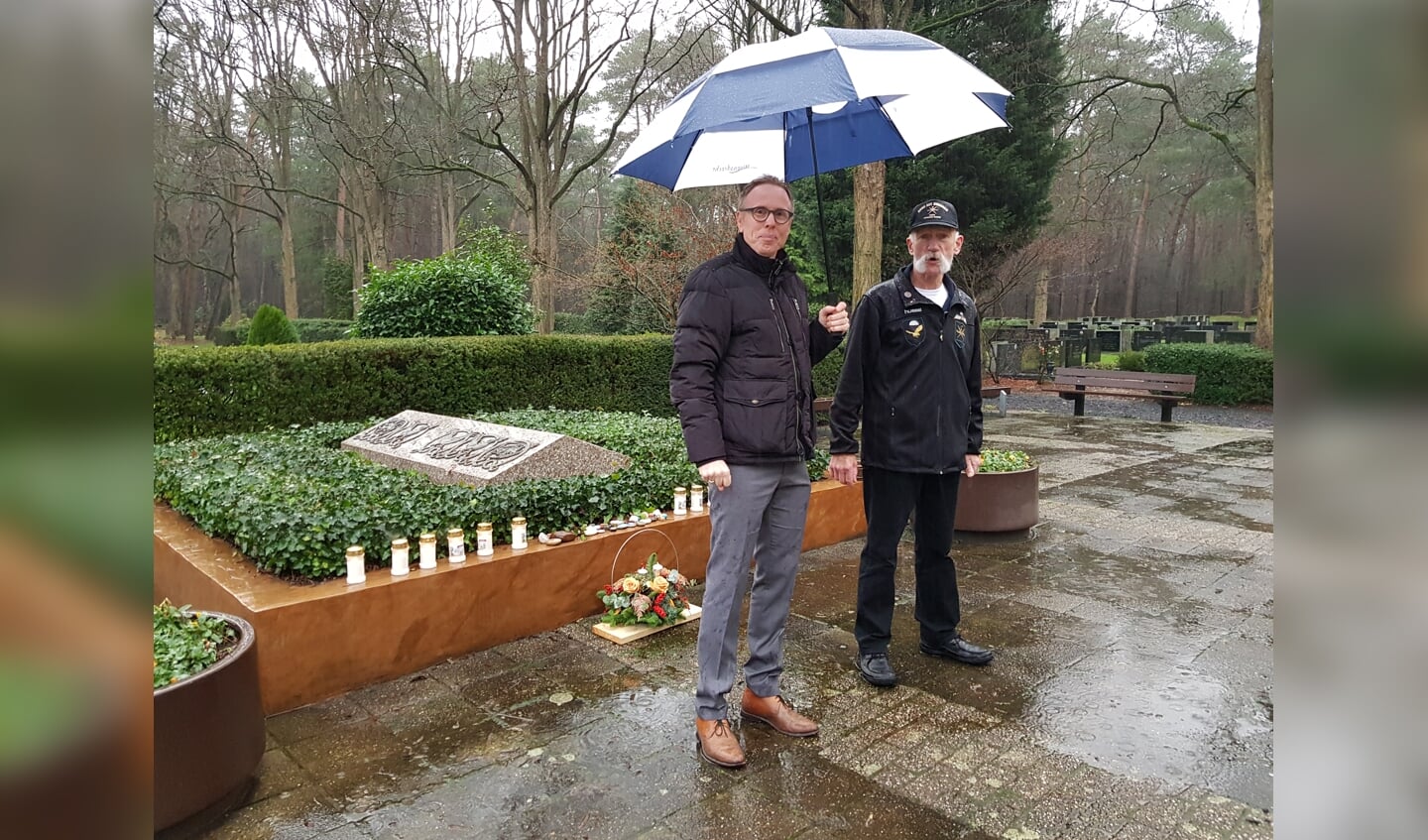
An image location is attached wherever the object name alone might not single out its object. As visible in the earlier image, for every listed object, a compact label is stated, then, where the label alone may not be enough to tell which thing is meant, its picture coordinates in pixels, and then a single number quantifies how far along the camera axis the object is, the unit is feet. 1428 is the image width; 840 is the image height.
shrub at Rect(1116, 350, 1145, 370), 59.31
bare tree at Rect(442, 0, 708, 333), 48.32
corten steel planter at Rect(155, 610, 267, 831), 8.25
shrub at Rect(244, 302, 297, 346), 49.89
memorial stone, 18.42
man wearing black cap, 11.89
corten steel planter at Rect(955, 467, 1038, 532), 19.17
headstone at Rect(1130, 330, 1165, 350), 71.52
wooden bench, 41.34
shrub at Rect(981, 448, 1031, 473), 19.47
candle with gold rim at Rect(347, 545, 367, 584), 12.21
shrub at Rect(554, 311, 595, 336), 76.65
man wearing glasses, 9.89
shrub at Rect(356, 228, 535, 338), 32.96
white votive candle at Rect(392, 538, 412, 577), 12.71
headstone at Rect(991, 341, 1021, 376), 60.44
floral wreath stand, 13.56
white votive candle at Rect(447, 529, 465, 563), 13.38
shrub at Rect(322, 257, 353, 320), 106.01
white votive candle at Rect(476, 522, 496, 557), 13.60
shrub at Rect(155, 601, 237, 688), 8.87
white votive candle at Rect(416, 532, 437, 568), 12.94
